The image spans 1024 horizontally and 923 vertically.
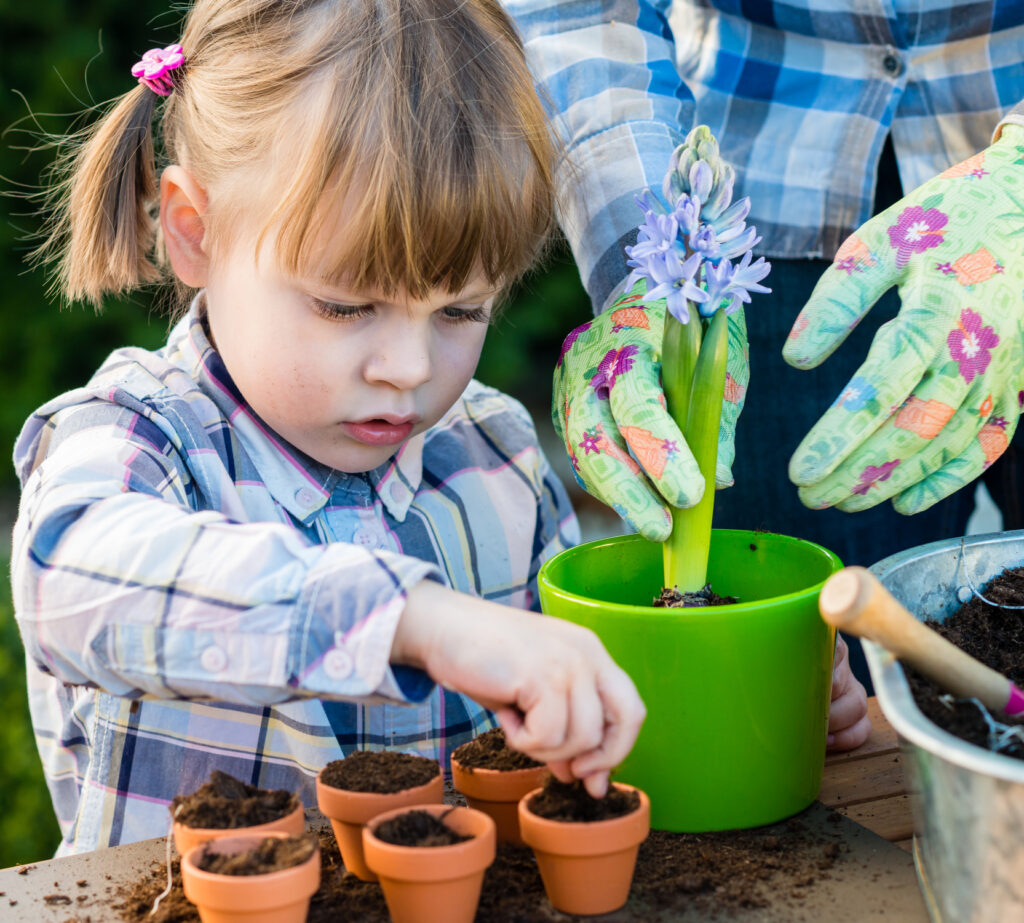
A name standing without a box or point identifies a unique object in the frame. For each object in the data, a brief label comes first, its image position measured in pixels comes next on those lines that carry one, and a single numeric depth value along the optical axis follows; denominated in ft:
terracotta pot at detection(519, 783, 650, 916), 2.52
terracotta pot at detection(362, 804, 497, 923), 2.41
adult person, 4.57
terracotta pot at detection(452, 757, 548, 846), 2.87
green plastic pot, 2.89
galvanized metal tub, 2.05
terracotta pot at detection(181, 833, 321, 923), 2.36
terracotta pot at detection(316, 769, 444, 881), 2.72
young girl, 2.59
